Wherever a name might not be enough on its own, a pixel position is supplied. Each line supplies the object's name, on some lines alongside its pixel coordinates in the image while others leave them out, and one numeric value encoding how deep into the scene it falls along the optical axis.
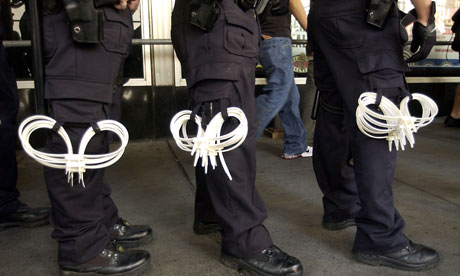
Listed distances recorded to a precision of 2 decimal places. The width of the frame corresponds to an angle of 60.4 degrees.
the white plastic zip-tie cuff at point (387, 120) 1.67
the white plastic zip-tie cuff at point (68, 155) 1.50
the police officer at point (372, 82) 1.72
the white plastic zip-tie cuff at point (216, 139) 1.58
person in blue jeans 3.46
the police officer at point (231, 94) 1.64
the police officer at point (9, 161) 2.23
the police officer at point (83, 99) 1.55
